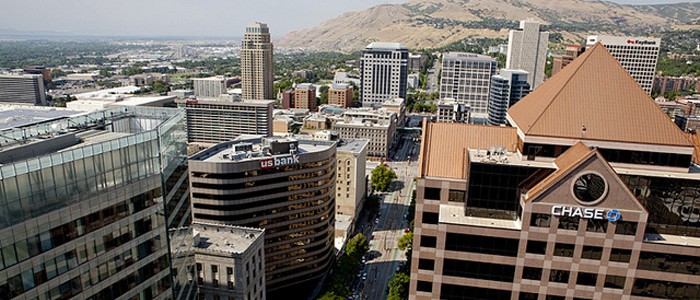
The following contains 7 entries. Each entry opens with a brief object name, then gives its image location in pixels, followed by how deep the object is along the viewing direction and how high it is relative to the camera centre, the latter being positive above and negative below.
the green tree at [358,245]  124.00 -54.71
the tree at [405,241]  125.81 -53.94
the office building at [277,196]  93.50 -32.95
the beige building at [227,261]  67.25 -32.59
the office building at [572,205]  44.41 -15.66
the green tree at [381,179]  190.12 -54.42
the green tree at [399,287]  98.88 -52.30
